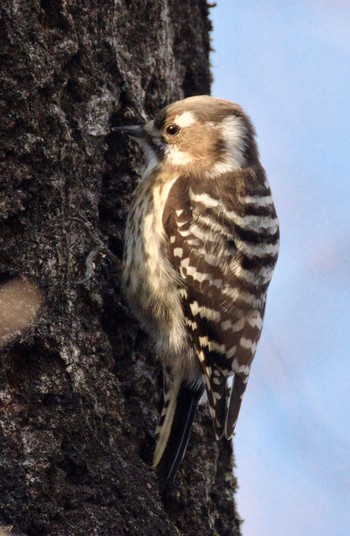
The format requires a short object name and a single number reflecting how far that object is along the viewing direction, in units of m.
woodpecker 6.60
